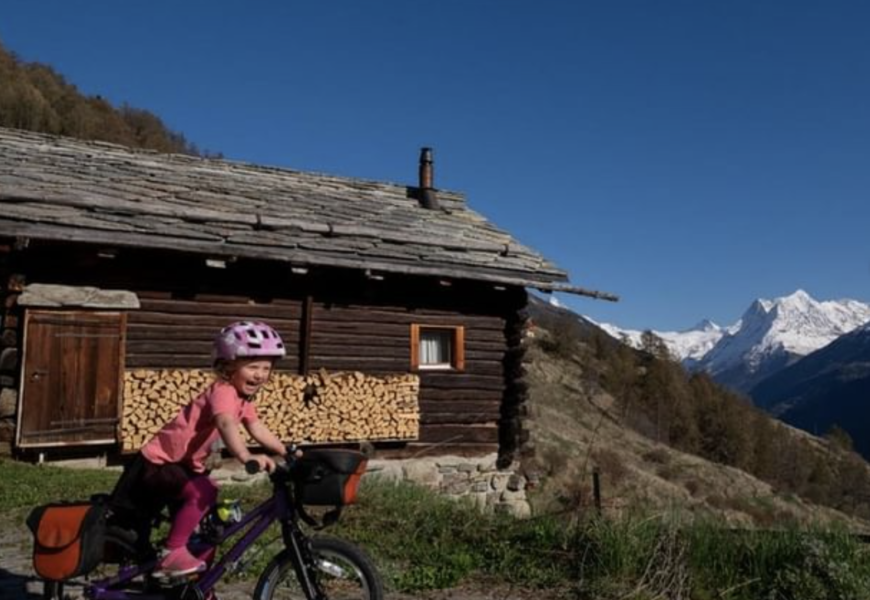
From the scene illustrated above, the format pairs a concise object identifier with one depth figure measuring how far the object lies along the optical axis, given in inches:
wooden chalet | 395.2
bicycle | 144.4
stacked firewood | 421.4
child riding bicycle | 148.6
